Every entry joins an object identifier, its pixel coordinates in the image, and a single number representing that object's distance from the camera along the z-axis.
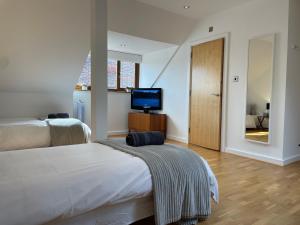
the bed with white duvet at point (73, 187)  1.19
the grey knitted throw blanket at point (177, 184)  1.63
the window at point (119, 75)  5.65
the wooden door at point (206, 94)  4.37
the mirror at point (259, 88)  3.65
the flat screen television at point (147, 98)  5.75
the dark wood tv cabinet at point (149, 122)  5.45
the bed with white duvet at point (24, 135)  3.08
